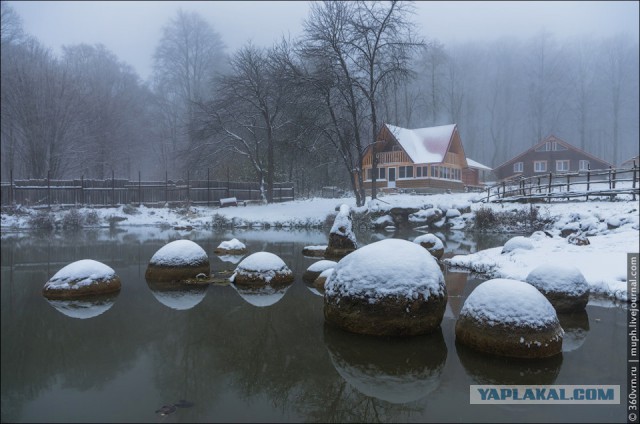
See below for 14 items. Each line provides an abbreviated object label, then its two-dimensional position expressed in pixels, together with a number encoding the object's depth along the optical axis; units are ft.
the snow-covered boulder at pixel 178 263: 34.73
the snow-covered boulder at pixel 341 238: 46.91
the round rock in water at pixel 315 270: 35.08
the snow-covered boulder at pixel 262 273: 33.71
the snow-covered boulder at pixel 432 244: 47.45
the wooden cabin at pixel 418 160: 126.00
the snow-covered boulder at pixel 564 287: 25.55
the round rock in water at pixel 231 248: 51.33
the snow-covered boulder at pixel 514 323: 18.43
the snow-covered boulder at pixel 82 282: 29.35
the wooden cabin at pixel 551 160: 143.54
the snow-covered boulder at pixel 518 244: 41.60
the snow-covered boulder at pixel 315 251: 50.55
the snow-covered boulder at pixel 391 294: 20.81
